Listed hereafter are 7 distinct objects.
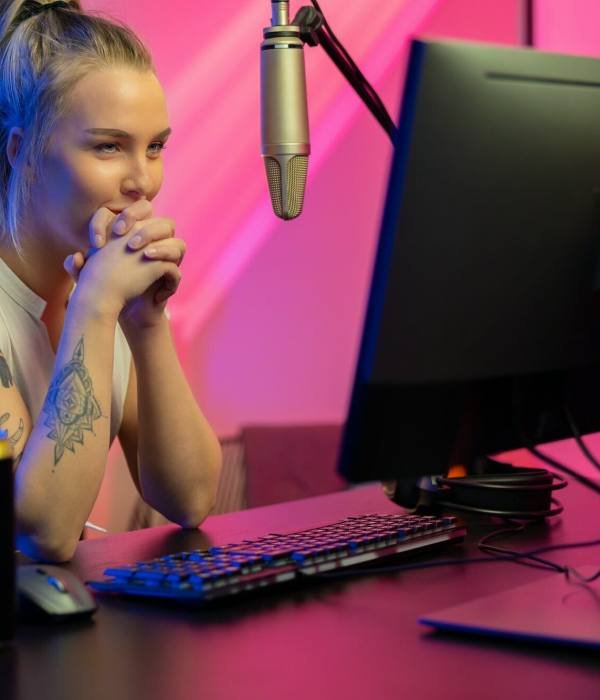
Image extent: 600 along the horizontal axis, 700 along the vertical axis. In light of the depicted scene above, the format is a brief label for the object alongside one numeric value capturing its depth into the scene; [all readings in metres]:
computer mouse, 1.30
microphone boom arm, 1.66
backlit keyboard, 1.35
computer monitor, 1.18
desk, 1.14
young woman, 1.75
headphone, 1.70
